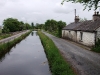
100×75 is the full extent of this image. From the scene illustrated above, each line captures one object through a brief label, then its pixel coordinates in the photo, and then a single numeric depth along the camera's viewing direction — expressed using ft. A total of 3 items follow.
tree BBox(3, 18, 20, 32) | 173.97
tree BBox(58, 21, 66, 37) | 92.91
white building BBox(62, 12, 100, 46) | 44.86
